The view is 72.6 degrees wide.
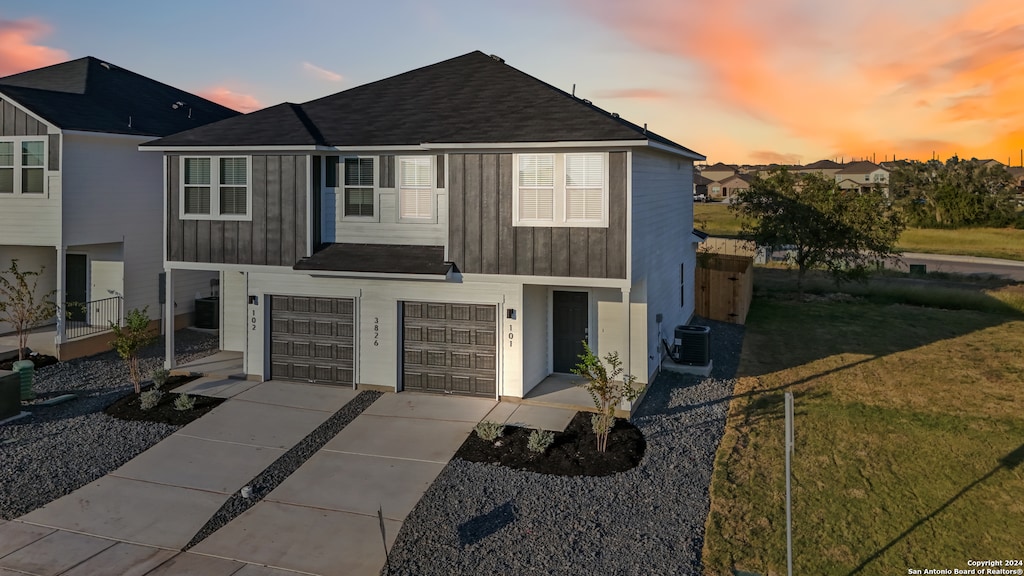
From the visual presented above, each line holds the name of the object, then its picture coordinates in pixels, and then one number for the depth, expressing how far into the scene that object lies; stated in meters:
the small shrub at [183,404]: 13.56
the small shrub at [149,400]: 13.58
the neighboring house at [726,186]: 134.00
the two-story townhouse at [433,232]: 13.51
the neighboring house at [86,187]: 17.70
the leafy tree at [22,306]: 17.03
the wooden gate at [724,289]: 22.64
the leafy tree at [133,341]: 14.46
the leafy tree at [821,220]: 26.09
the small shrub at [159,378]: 14.73
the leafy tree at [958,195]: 67.75
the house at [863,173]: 129.50
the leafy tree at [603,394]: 11.62
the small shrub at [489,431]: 12.02
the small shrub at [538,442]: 11.45
